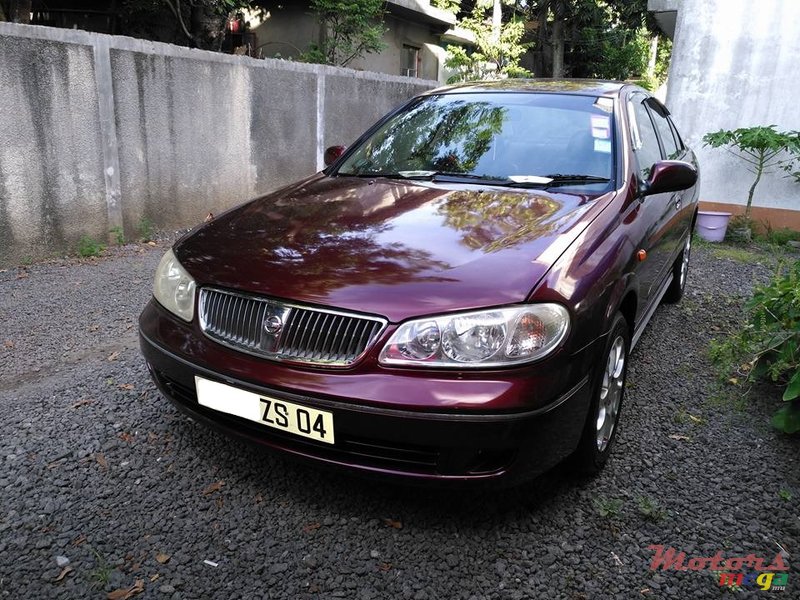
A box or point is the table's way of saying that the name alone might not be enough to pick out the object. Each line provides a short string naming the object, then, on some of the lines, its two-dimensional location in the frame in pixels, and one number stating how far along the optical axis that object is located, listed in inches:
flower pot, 285.4
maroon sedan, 77.0
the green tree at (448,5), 658.2
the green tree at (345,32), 407.8
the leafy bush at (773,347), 117.2
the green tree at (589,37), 794.2
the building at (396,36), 471.8
